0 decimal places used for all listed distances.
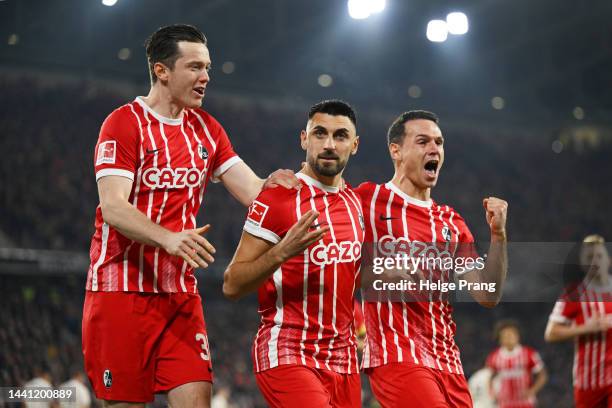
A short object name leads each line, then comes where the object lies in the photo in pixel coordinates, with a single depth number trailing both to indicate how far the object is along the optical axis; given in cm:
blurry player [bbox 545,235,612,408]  1260
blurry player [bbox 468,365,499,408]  2350
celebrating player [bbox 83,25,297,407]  792
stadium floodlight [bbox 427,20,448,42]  3547
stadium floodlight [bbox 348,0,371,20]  3275
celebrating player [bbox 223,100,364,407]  805
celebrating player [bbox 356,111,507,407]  887
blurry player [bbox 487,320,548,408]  2256
